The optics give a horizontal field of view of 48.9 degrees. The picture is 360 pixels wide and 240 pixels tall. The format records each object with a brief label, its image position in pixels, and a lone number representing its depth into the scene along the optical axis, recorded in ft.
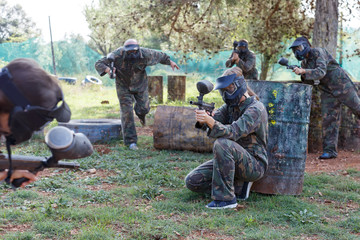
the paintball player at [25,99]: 6.37
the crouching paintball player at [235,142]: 13.33
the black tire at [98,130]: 25.77
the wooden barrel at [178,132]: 22.79
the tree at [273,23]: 37.09
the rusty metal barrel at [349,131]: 24.73
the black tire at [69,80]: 62.30
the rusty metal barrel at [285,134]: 15.25
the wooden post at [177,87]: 43.93
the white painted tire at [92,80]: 62.52
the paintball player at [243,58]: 30.27
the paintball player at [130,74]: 23.76
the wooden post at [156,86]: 42.63
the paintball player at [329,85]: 22.20
